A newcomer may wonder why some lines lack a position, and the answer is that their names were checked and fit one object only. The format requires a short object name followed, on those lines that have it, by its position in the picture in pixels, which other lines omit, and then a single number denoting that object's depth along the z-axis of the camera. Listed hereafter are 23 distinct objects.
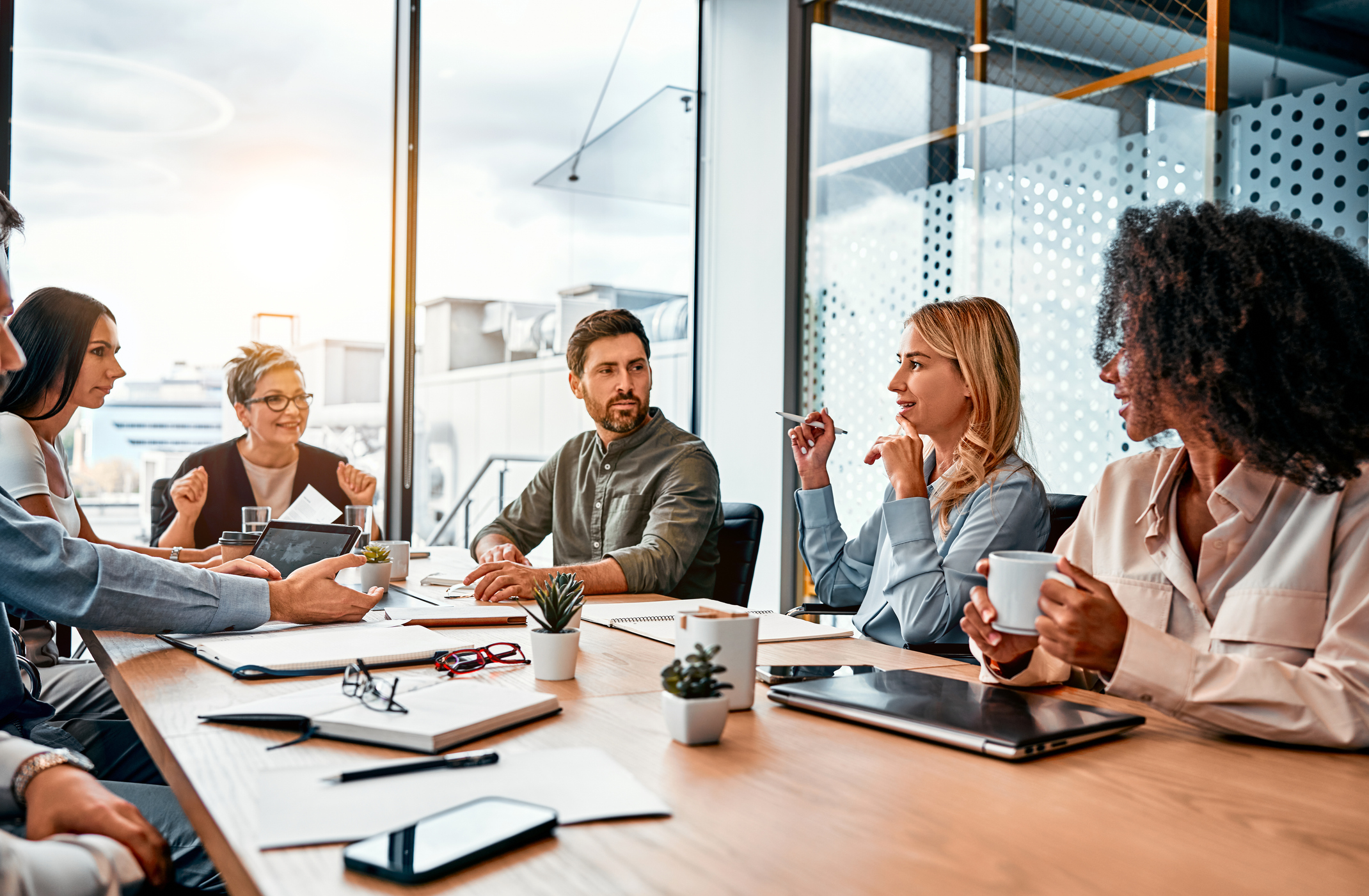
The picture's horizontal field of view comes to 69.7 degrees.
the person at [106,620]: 0.94
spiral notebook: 1.62
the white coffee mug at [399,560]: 2.37
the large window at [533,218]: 4.14
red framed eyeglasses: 1.30
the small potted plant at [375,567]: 2.12
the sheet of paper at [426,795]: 0.76
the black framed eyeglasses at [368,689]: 1.05
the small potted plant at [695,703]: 0.98
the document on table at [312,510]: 2.65
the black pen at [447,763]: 0.87
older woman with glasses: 2.94
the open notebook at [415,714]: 0.96
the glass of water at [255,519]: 2.43
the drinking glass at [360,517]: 2.50
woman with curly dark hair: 1.02
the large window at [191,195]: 3.43
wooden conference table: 0.68
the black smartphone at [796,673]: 1.26
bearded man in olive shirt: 2.28
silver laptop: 0.97
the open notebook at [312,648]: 1.29
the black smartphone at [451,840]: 0.67
